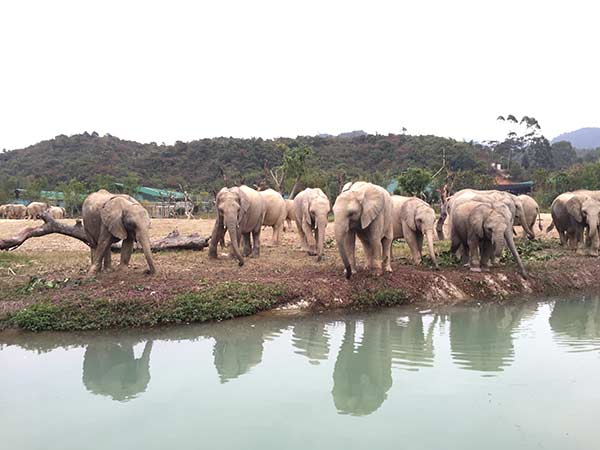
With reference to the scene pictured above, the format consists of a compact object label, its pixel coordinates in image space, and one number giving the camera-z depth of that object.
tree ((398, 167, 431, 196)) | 27.72
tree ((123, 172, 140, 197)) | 46.16
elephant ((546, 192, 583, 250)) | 16.22
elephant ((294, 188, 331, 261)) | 13.67
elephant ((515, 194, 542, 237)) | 18.33
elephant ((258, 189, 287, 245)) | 16.41
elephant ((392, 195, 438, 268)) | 12.76
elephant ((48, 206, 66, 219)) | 36.59
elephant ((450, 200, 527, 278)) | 11.84
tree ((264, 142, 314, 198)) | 36.06
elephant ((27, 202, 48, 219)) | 39.06
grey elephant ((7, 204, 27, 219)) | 40.06
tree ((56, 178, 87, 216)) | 42.19
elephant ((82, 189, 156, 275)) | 10.68
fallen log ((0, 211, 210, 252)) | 11.89
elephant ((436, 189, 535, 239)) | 13.06
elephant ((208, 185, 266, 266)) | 12.63
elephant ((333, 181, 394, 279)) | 10.63
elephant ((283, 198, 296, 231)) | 21.03
